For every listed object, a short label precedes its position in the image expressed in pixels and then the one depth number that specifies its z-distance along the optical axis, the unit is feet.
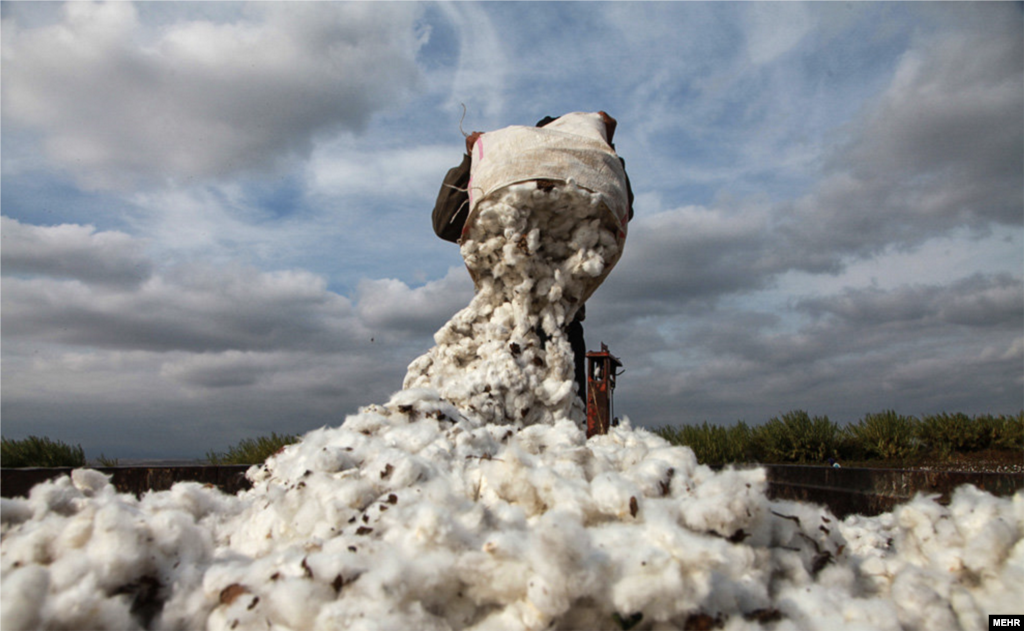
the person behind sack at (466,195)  12.45
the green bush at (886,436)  22.49
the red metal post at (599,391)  12.42
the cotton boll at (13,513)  5.11
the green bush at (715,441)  22.17
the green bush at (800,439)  22.95
